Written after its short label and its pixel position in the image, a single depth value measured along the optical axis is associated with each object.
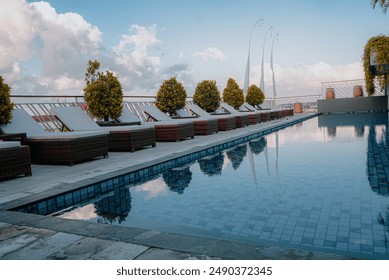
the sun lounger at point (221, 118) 13.19
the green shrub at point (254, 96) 22.48
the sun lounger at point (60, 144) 6.13
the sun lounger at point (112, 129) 7.55
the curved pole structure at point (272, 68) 32.60
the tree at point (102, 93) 8.48
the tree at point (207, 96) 14.59
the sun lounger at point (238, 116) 14.87
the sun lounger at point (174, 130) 9.74
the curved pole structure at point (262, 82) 31.69
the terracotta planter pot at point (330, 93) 27.83
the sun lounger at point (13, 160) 4.89
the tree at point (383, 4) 13.68
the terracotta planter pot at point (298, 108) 30.73
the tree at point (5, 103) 6.20
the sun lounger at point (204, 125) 11.57
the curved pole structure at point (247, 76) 30.05
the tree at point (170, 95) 11.98
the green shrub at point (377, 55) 19.19
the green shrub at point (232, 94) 17.98
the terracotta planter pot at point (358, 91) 26.92
